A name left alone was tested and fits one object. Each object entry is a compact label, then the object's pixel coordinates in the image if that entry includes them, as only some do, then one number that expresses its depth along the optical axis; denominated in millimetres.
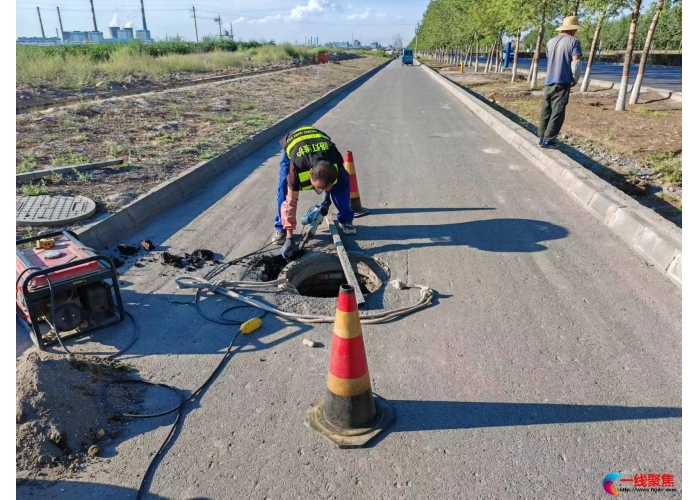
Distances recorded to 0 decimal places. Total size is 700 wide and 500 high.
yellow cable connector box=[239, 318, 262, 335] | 3688
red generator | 3367
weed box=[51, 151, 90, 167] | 7568
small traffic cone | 6172
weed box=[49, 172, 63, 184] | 6791
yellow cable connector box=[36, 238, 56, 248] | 3777
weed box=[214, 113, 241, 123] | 12257
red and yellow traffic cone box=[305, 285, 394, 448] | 2713
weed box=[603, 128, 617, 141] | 9984
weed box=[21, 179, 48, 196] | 6219
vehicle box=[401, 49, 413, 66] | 62931
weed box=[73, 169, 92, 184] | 6855
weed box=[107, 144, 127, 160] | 8234
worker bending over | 4641
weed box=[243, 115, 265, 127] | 12064
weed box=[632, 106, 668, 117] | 12633
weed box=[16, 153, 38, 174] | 7117
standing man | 8055
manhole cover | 5383
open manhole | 4738
